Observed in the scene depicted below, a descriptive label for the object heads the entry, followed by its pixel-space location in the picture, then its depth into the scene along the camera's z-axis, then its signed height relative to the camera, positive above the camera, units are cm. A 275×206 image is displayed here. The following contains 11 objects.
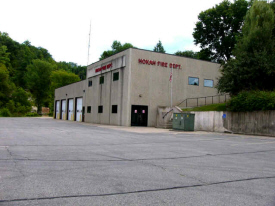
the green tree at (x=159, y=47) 8944 +2260
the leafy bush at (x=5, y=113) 6284 -121
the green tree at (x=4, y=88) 7281 +581
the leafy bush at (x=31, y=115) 7100 -176
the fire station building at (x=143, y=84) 2919 +343
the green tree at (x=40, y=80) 8912 +1018
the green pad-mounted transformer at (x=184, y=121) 2262 -79
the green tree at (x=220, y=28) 4609 +1600
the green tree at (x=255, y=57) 2280 +512
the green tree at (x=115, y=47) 7655 +1957
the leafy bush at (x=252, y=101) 1947 +101
